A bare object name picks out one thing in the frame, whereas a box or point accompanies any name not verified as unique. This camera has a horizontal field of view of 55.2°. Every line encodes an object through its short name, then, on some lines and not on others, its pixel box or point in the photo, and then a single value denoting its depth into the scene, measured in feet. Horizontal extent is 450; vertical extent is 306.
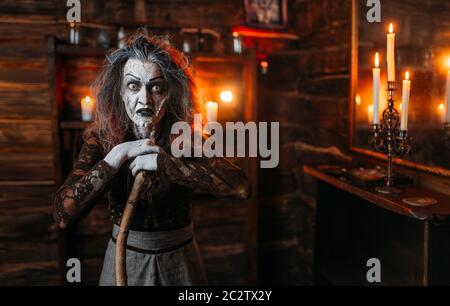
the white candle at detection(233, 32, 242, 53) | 8.71
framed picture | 9.12
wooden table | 4.80
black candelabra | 5.43
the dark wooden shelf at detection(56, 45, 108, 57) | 7.88
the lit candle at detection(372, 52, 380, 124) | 5.62
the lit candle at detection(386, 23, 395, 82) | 5.24
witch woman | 4.32
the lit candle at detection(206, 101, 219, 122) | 5.63
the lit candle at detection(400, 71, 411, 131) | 5.21
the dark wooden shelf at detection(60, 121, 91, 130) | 8.04
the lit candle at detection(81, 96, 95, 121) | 8.18
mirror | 5.32
